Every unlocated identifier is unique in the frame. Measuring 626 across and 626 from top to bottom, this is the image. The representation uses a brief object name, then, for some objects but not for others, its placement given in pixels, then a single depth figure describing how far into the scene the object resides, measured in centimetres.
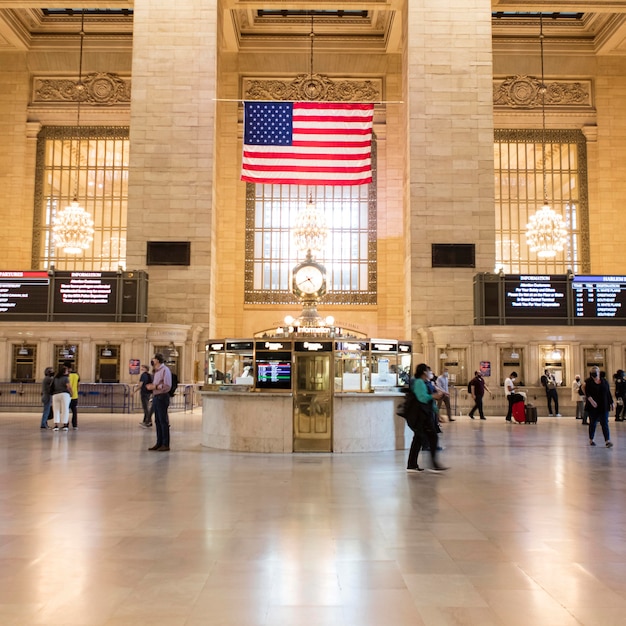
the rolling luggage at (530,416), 1673
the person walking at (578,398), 1779
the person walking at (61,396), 1364
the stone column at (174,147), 2128
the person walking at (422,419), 873
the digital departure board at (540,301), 1956
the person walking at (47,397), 1402
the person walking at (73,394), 1429
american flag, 1895
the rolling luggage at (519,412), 1678
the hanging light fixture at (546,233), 2483
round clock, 1352
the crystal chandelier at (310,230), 1890
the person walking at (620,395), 1684
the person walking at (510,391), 1711
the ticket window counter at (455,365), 1984
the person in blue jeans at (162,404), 1063
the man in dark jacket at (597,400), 1150
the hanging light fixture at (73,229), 2514
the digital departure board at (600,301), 1959
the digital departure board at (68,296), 1975
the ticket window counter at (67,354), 1978
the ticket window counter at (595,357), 1973
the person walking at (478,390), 1778
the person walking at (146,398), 1476
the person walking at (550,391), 1856
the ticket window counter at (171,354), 2008
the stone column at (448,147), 2120
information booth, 1071
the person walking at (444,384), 1609
